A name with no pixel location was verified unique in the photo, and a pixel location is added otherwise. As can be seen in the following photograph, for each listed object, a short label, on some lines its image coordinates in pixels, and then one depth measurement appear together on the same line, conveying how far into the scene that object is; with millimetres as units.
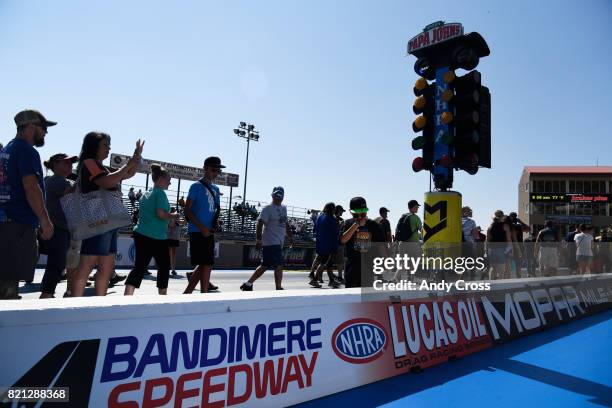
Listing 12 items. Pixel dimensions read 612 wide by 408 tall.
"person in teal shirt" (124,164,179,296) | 4051
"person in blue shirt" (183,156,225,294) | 4527
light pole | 33500
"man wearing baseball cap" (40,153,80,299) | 3742
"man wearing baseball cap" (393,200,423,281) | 8164
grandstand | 19438
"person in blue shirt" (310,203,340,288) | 7840
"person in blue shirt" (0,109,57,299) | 2613
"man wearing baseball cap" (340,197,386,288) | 4484
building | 51719
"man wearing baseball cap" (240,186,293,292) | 6055
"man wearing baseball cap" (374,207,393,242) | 8953
